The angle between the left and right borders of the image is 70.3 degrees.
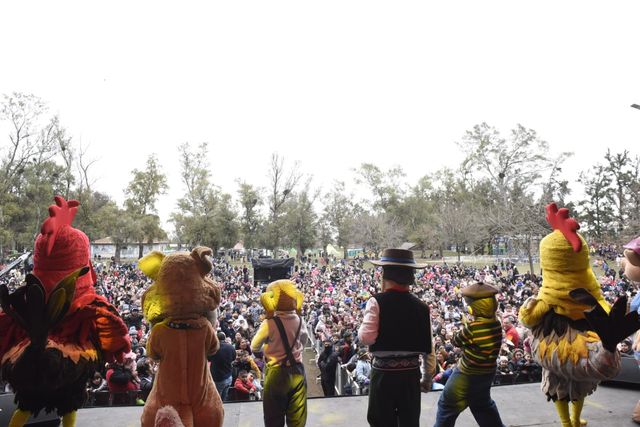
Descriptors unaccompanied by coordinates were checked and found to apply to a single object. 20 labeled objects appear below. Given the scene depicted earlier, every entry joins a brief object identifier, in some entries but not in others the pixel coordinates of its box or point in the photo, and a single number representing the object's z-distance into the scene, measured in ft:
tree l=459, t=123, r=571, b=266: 104.99
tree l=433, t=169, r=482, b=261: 109.09
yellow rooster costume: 9.69
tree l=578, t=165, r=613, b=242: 107.45
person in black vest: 9.14
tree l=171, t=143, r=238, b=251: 104.42
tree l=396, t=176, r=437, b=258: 125.08
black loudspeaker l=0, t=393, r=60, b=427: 10.48
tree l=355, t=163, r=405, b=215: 142.00
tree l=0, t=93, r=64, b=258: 79.10
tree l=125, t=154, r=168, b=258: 106.32
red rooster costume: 8.00
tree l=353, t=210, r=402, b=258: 121.29
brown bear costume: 8.25
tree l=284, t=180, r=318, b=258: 114.93
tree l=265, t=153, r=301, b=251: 110.01
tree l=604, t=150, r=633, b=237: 98.17
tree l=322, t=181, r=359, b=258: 133.69
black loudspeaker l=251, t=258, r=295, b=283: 61.66
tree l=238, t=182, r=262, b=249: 112.68
